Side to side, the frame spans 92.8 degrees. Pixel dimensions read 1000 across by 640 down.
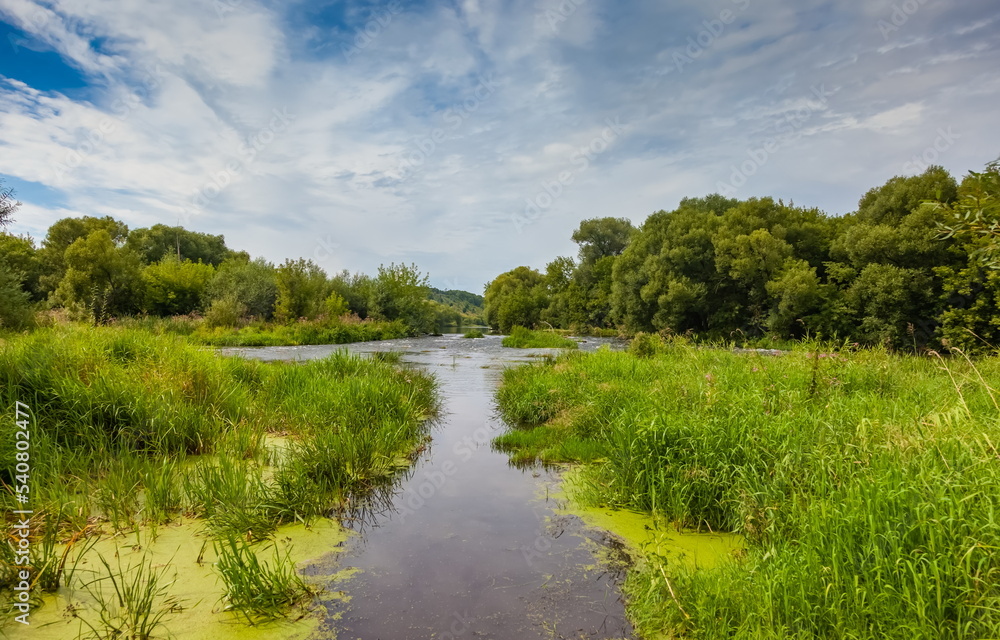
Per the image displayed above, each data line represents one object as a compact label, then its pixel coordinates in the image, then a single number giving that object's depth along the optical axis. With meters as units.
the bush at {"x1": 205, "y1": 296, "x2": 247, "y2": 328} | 27.28
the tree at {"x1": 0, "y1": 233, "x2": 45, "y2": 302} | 30.05
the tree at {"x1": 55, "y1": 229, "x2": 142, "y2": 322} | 26.53
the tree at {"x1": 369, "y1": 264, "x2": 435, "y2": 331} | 41.66
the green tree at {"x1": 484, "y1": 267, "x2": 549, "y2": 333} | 56.88
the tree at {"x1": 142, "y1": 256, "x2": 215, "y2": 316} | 32.44
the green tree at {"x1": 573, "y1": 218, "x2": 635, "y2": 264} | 52.75
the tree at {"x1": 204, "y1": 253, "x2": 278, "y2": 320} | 32.38
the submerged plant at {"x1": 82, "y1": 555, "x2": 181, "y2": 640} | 2.82
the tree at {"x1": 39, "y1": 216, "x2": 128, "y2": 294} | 31.98
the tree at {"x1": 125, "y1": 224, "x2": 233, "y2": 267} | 54.22
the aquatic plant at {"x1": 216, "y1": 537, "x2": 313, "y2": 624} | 3.19
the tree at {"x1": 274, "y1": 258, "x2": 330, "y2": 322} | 30.86
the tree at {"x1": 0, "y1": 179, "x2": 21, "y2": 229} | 10.63
